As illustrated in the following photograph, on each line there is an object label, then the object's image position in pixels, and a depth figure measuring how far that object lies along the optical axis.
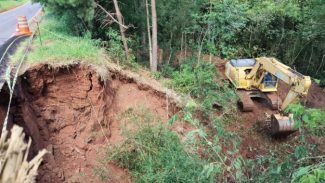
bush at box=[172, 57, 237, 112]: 8.57
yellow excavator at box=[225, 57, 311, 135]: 7.50
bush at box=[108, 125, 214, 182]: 5.24
